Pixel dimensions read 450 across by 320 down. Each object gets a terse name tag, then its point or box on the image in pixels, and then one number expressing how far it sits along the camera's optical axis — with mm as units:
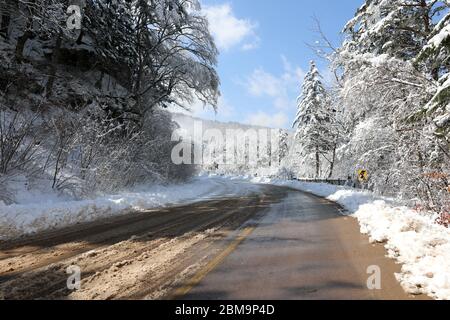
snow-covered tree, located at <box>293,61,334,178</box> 38719
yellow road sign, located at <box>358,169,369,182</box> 16650
